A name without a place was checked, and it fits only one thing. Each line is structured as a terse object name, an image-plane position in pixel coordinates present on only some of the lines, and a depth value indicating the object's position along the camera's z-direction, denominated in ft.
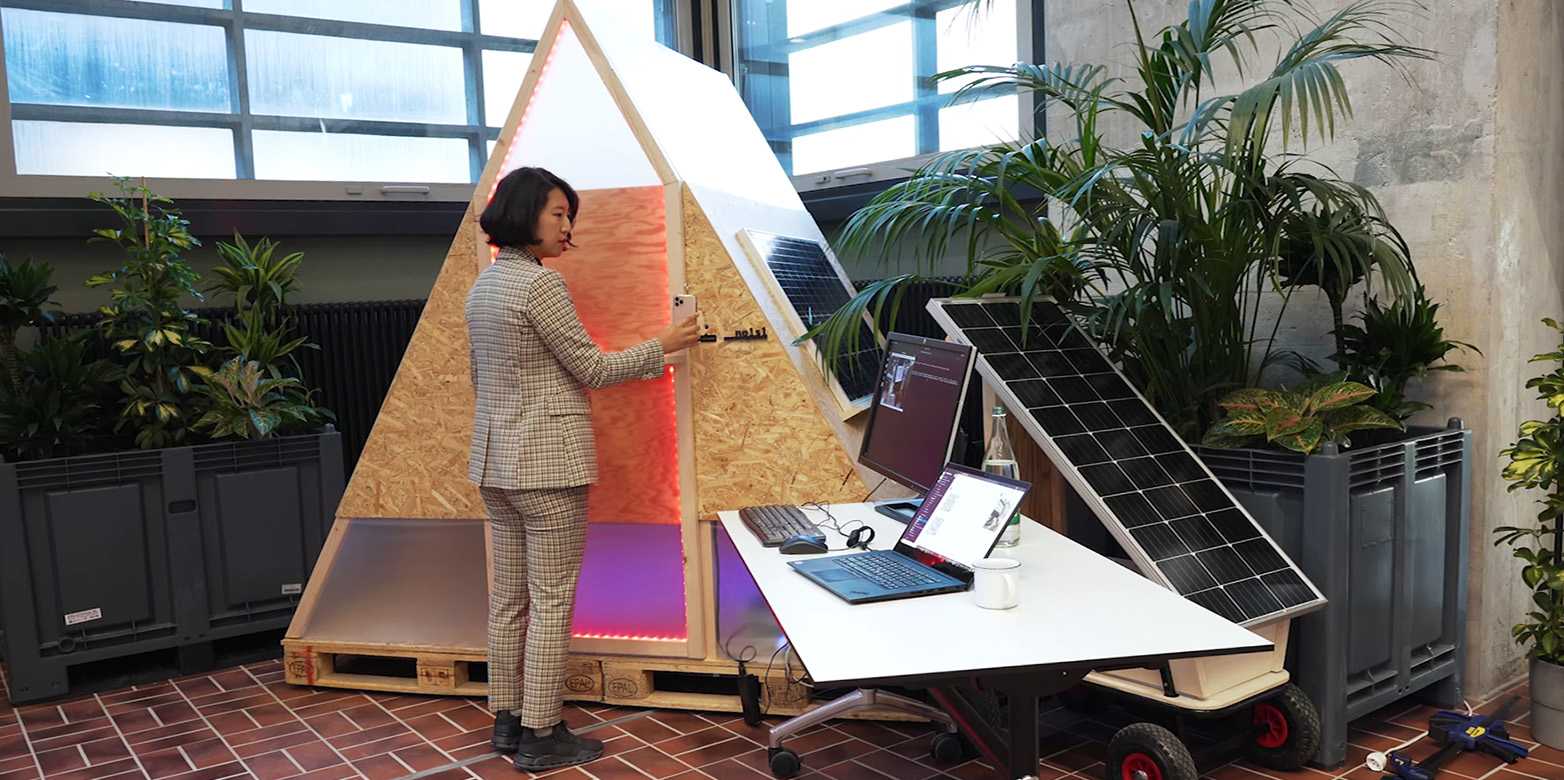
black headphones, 8.71
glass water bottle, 8.45
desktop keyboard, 9.02
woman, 10.37
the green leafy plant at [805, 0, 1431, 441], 9.75
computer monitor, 8.93
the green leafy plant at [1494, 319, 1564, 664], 9.98
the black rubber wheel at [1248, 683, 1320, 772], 9.59
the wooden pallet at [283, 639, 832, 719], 11.87
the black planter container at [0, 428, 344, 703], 13.06
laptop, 7.44
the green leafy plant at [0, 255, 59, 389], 13.67
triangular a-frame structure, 11.59
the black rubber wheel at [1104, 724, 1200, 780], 8.48
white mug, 6.93
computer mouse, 8.55
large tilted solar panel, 9.01
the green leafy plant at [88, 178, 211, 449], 13.96
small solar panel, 12.34
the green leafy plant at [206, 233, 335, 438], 14.83
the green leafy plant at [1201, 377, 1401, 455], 9.91
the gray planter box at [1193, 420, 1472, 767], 9.76
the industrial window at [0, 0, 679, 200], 16.22
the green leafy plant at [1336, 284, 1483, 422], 10.69
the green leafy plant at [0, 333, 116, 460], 13.26
